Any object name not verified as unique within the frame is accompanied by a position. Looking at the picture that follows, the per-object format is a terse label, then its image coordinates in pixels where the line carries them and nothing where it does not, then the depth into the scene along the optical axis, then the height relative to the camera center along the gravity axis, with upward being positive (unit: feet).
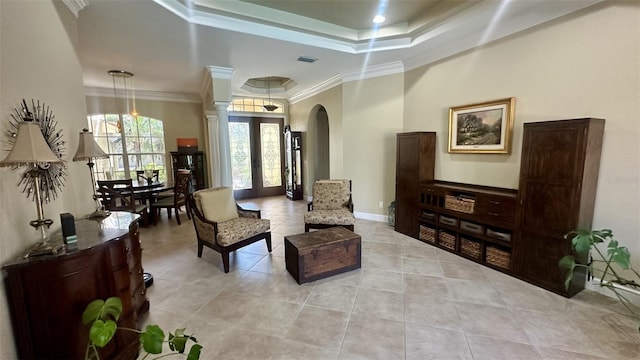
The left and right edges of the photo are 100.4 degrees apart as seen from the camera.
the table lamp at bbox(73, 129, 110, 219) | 7.27 +0.08
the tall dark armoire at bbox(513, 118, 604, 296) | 8.20 -1.44
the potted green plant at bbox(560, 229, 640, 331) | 7.51 -3.62
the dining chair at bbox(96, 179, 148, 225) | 14.23 -2.31
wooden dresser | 4.80 -2.70
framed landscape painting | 10.98 +0.99
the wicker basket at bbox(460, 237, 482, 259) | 11.24 -4.23
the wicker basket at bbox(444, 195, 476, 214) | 11.35 -2.37
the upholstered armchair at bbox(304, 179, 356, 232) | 14.39 -2.58
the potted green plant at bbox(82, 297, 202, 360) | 3.80 -2.68
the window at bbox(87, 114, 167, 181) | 20.66 +0.76
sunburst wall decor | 5.38 +0.27
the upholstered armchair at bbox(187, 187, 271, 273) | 10.71 -3.10
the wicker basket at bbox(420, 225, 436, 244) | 13.08 -4.19
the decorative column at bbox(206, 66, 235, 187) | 14.87 +2.69
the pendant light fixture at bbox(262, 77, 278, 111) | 22.48 +3.85
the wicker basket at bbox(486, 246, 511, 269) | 10.20 -4.22
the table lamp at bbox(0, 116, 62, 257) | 4.63 -0.02
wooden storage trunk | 9.57 -3.82
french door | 24.30 -0.36
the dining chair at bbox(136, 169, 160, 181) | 19.03 -1.62
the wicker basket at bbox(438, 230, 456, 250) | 12.20 -4.19
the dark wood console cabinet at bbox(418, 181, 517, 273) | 10.26 -3.05
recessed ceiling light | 11.89 +5.96
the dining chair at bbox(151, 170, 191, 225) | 16.94 -2.76
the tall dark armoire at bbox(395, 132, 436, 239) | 13.64 -1.08
